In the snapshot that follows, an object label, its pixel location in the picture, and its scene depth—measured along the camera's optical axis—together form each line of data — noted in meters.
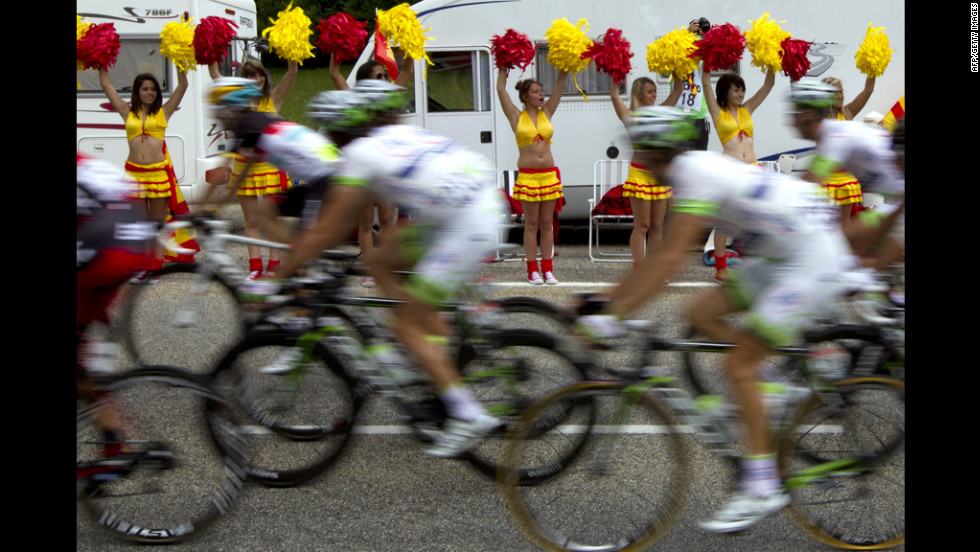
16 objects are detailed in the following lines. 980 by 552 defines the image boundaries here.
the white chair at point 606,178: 11.04
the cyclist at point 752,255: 3.46
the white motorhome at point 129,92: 12.05
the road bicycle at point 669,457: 3.58
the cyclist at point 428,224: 3.90
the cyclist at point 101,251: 3.54
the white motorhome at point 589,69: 10.94
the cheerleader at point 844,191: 7.57
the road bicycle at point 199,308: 4.61
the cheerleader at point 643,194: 8.55
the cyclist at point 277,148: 4.31
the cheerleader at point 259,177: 8.25
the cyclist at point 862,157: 4.96
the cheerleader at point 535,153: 8.82
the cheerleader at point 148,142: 8.66
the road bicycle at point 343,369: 4.09
